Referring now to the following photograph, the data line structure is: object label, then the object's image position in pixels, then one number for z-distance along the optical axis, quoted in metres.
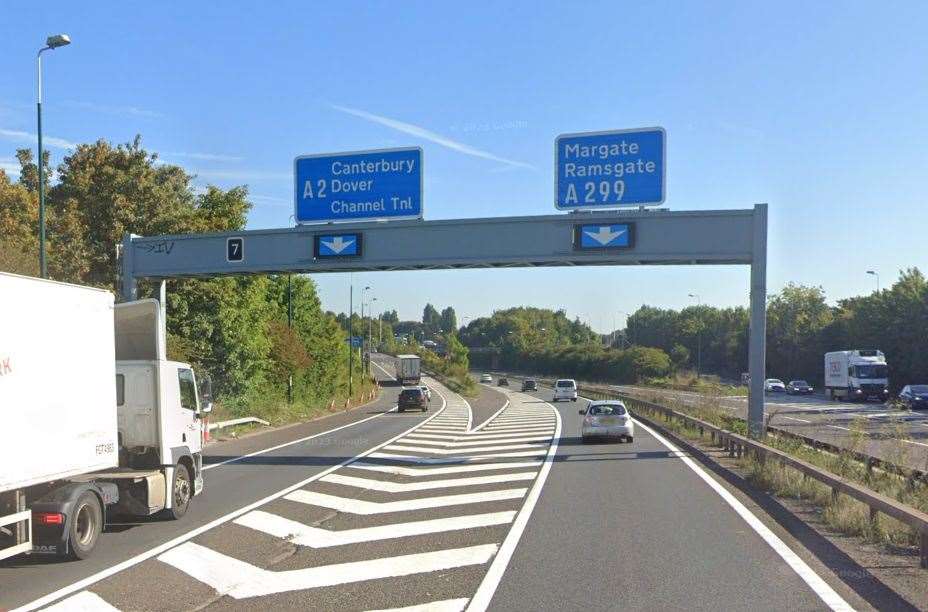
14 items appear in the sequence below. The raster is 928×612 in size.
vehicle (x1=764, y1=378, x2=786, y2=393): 78.94
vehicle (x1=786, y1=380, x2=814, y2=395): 74.44
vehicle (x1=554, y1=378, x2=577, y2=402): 64.06
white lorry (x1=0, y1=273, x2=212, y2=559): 8.47
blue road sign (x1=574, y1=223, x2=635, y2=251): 21.56
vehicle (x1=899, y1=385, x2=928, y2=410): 45.38
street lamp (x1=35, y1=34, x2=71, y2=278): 20.91
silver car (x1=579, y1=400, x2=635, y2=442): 25.33
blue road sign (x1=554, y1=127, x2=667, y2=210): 20.75
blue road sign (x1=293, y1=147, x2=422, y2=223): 22.16
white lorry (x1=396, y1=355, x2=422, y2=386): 92.06
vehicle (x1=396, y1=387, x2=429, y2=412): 49.81
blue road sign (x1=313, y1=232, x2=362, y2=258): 23.08
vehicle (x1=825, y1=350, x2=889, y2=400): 57.31
